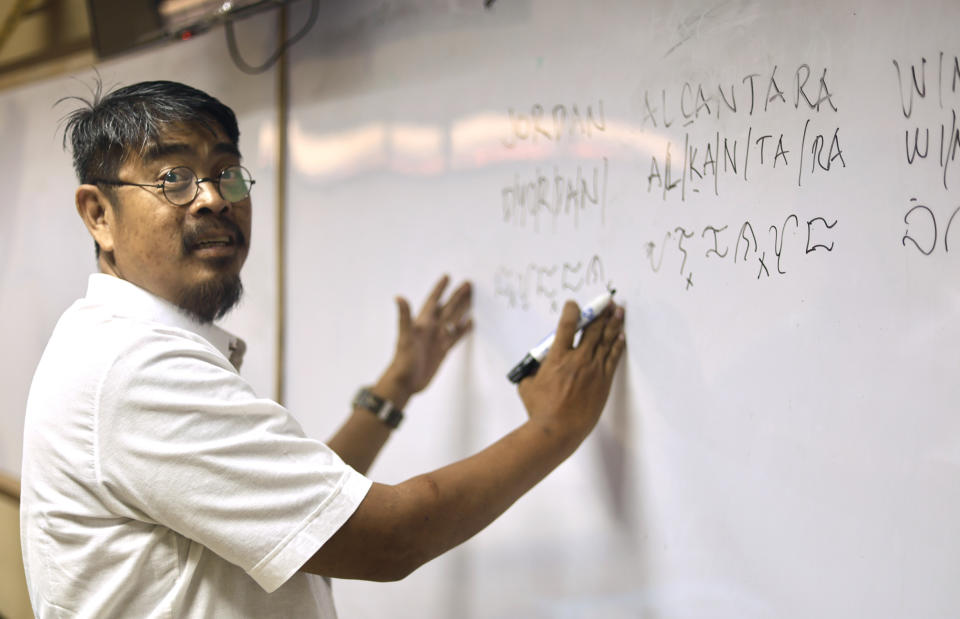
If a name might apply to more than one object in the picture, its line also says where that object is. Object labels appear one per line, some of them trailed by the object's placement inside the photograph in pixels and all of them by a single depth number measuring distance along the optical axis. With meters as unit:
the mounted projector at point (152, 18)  1.39
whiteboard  0.78
